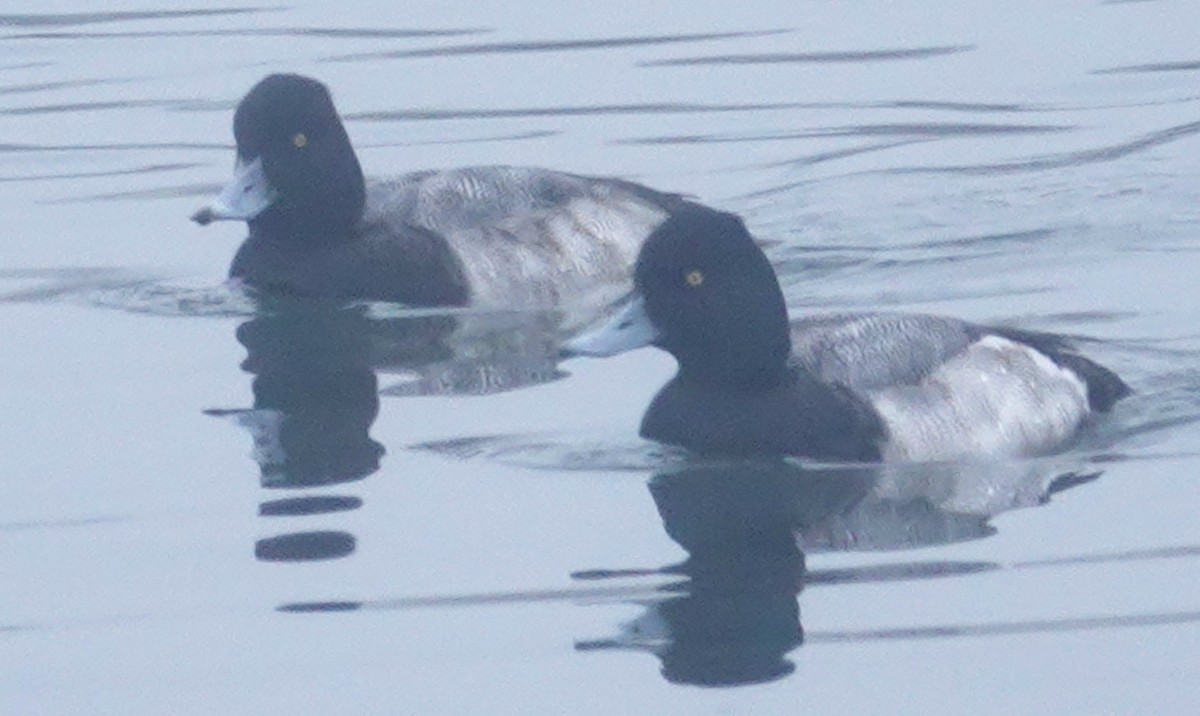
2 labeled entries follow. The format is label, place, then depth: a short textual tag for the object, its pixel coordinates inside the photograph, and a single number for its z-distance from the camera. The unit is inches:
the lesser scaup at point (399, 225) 933.8
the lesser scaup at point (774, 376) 701.9
